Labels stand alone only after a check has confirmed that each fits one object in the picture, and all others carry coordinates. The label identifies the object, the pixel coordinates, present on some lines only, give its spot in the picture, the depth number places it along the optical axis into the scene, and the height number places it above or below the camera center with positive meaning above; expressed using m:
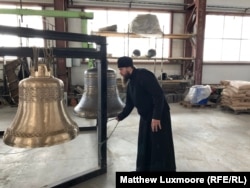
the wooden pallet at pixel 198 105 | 6.48 -1.21
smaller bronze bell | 2.60 -0.39
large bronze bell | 1.19 -0.30
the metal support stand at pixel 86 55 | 1.68 +0.04
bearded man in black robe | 2.27 -0.55
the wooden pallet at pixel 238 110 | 5.85 -1.21
